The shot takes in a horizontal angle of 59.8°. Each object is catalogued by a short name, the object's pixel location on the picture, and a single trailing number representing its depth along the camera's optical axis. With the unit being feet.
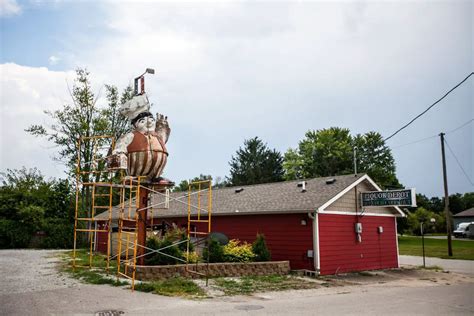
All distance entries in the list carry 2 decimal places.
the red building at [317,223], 54.70
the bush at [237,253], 51.08
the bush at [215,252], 50.47
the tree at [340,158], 169.37
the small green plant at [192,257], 49.39
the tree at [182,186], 236.79
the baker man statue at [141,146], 47.50
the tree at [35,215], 104.53
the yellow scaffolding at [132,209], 46.37
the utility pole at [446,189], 95.42
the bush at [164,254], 47.26
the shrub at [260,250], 53.11
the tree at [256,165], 182.60
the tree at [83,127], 114.42
